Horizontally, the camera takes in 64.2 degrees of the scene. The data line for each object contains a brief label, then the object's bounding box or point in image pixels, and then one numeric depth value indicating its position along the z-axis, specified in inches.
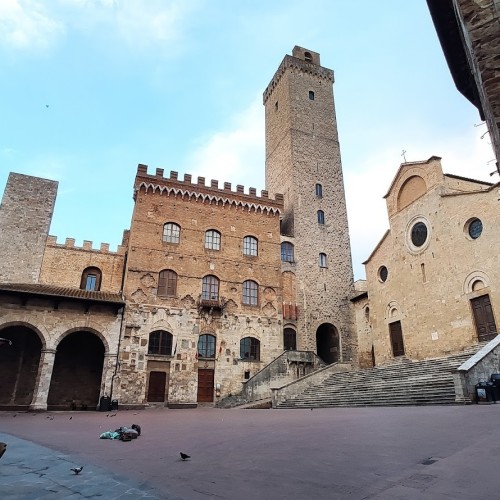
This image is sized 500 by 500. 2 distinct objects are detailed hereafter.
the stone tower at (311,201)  1067.3
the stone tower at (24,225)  940.0
